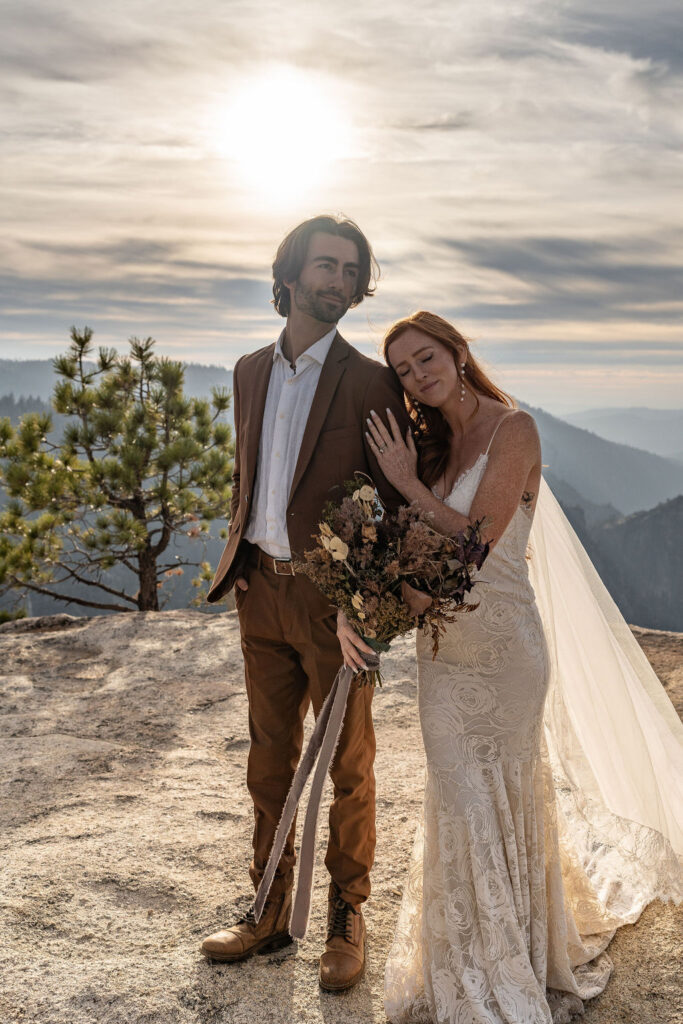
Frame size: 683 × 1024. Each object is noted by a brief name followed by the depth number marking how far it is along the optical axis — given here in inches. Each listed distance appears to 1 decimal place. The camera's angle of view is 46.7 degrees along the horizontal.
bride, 88.8
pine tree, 385.7
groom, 98.0
